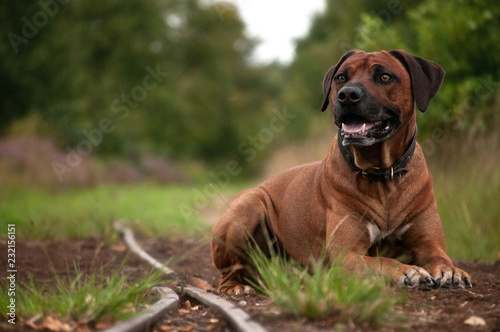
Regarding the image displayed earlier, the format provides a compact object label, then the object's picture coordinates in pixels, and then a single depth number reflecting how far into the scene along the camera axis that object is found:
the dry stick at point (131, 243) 5.46
